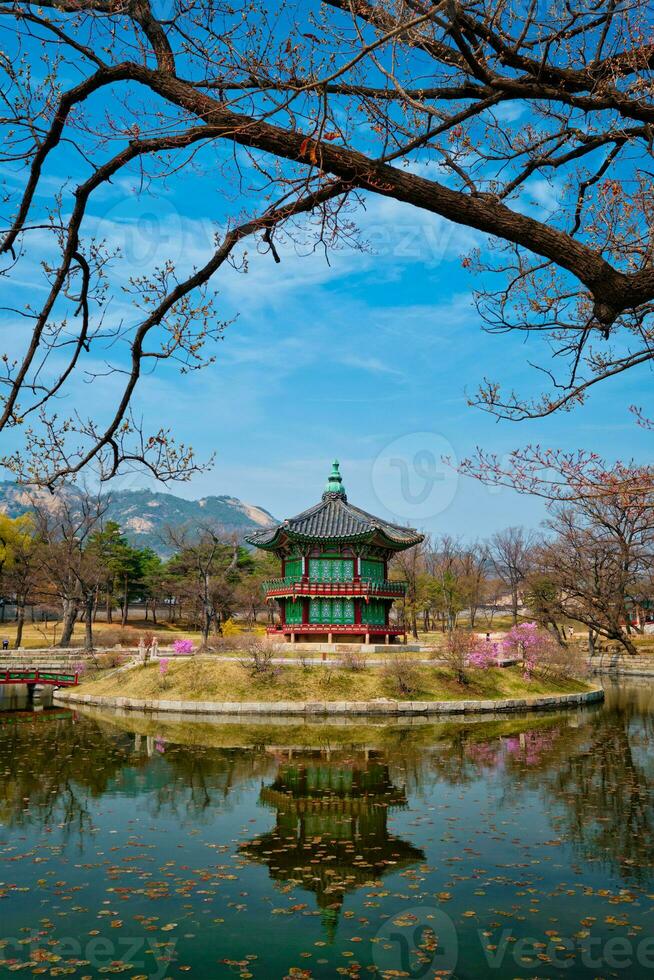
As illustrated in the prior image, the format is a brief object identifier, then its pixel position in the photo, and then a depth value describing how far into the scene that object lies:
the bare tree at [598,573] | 45.62
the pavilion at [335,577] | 35.69
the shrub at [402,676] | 28.23
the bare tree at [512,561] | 69.44
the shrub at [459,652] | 30.11
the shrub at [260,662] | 29.09
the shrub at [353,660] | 29.88
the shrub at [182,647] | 36.00
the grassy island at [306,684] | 28.03
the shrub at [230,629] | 50.16
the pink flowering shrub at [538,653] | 32.66
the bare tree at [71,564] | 47.34
